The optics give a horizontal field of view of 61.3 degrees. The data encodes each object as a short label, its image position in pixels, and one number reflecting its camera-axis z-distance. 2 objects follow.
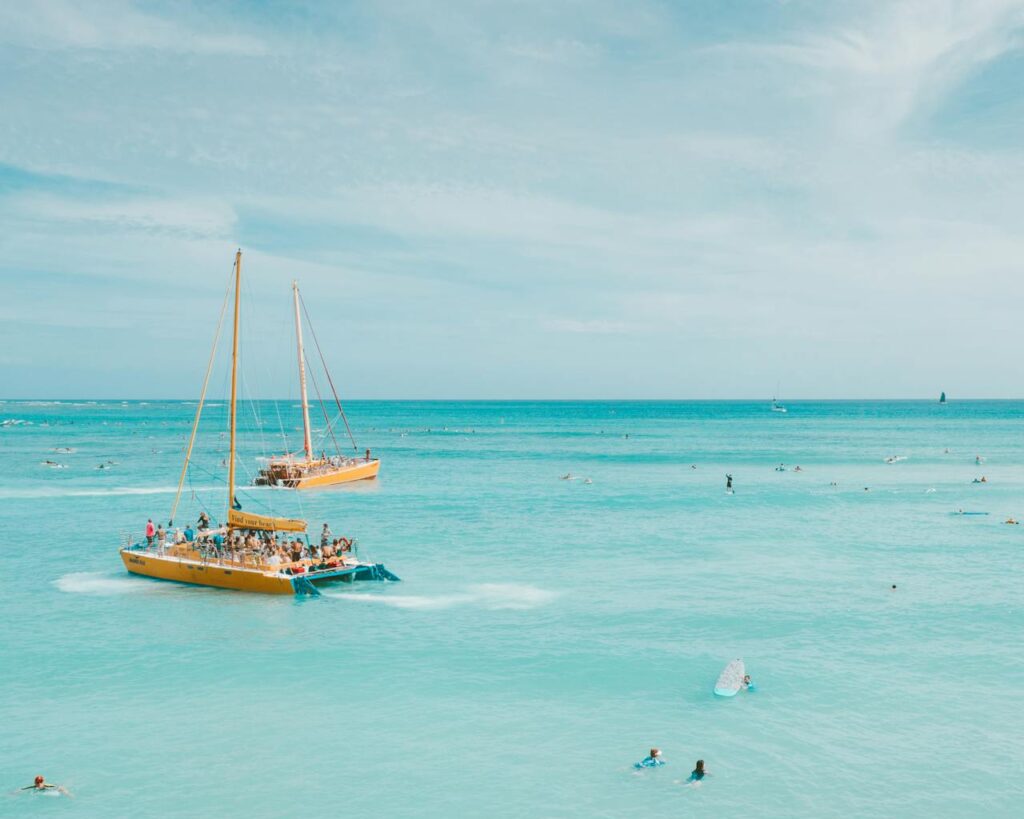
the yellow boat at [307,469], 83.63
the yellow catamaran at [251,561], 39.25
